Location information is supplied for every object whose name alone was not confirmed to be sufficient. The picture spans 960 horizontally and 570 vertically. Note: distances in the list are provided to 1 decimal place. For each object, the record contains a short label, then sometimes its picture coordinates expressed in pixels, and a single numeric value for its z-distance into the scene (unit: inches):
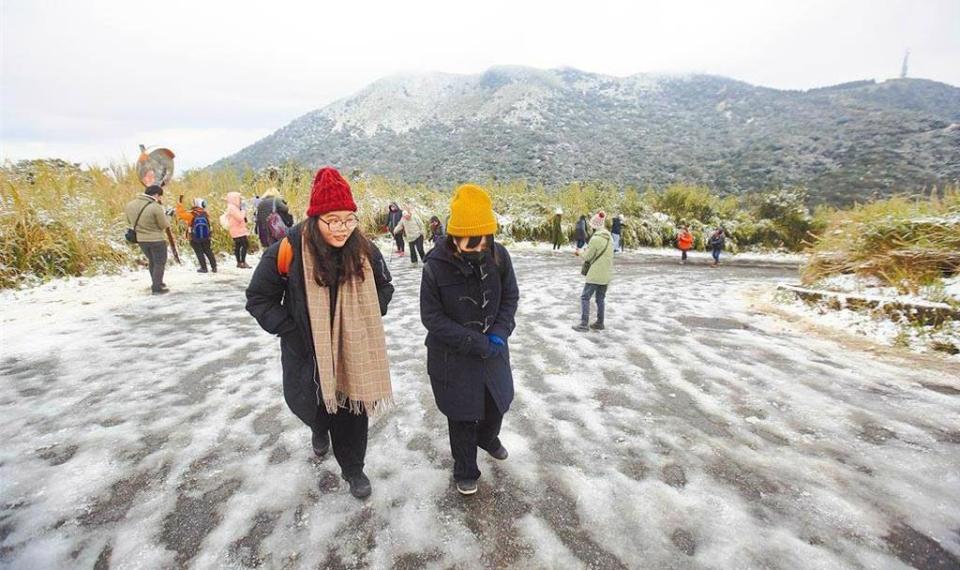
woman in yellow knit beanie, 80.7
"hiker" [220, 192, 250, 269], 323.7
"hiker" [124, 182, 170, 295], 241.0
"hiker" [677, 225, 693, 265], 575.2
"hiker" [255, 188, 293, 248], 283.4
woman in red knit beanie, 76.9
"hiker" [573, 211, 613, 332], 209.5
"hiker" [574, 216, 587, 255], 588.4
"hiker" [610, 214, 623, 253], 605.0
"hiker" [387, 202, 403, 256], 459.9
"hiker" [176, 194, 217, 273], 304.0
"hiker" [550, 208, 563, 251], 594.2
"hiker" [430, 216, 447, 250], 410.3
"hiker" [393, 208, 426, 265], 408.8
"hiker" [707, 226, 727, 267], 555.4
